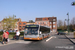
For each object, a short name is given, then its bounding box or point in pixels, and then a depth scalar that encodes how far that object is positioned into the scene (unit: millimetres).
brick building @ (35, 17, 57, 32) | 85112
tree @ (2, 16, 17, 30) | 43000
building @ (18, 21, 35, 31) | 87700
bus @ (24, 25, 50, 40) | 15694
